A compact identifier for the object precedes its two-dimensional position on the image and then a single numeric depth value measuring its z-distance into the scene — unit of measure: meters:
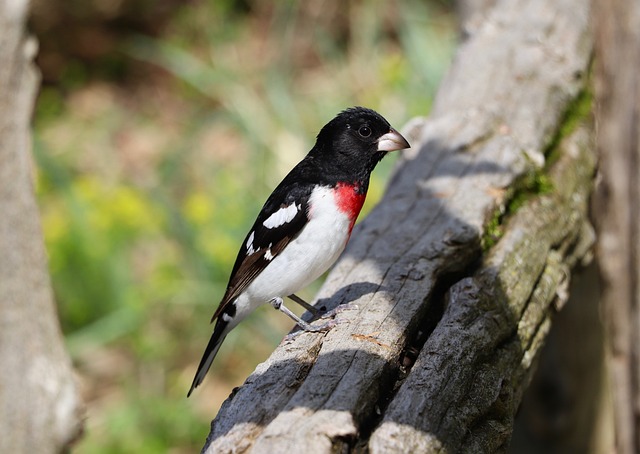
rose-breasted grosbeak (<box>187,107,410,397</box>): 5.66
